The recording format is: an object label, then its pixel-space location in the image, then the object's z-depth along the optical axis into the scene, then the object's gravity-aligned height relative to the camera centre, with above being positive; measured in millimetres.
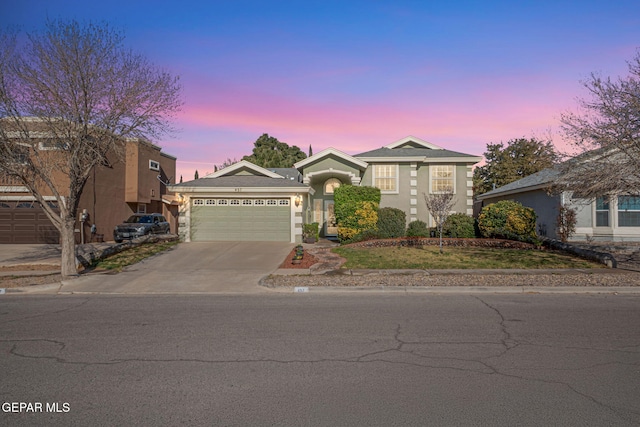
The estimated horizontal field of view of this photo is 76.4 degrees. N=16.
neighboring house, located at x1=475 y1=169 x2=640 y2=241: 20375 +212
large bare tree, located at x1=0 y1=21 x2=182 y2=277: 11961 +2923
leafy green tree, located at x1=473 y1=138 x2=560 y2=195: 40125 +5926
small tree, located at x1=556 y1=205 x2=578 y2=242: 20000 -7
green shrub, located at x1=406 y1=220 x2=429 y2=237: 20375 -460
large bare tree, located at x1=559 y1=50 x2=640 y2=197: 11836 +2245
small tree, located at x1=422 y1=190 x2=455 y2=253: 17000 +637
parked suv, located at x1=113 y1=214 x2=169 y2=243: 23734 -482
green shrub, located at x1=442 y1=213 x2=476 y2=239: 20734 -256
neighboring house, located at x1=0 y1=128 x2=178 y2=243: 22875 +1222
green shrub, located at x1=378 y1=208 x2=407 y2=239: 20312 -171
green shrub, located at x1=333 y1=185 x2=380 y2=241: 19734 +503
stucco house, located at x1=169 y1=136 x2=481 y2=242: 21828 +1736
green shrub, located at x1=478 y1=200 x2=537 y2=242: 18922 -18
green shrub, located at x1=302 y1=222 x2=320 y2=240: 21583 -587
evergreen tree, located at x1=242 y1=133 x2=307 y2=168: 48394 +9131
